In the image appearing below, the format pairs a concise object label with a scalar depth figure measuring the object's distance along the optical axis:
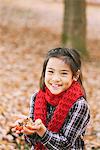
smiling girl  3.53
